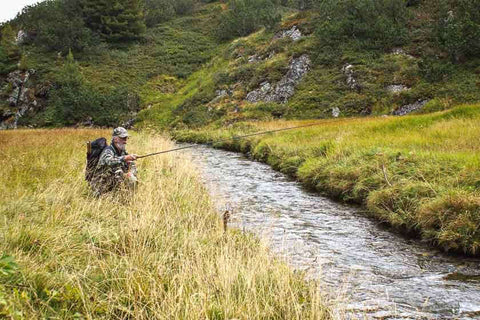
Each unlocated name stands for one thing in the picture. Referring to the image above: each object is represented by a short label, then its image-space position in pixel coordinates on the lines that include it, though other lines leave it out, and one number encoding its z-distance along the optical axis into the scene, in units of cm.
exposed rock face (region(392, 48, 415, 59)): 3227
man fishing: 762
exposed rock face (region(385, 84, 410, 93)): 2914
